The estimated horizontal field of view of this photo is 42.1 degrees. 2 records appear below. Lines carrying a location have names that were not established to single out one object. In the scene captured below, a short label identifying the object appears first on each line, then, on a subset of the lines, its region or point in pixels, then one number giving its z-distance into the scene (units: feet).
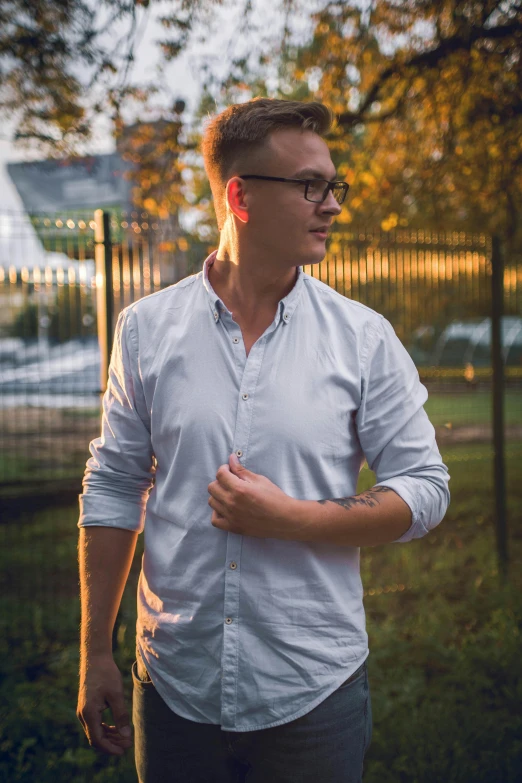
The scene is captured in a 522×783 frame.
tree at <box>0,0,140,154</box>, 16.33
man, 5.05
